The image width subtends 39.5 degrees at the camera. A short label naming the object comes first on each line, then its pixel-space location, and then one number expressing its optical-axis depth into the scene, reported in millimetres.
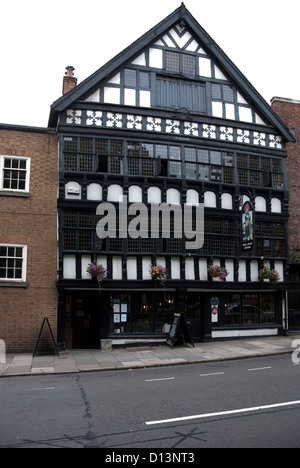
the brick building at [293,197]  19984
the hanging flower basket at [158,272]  16500
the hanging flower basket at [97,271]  15898
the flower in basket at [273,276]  18328
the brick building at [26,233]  16047
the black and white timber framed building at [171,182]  16938
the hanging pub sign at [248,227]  16922
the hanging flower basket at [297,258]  19453
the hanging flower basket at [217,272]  17375
